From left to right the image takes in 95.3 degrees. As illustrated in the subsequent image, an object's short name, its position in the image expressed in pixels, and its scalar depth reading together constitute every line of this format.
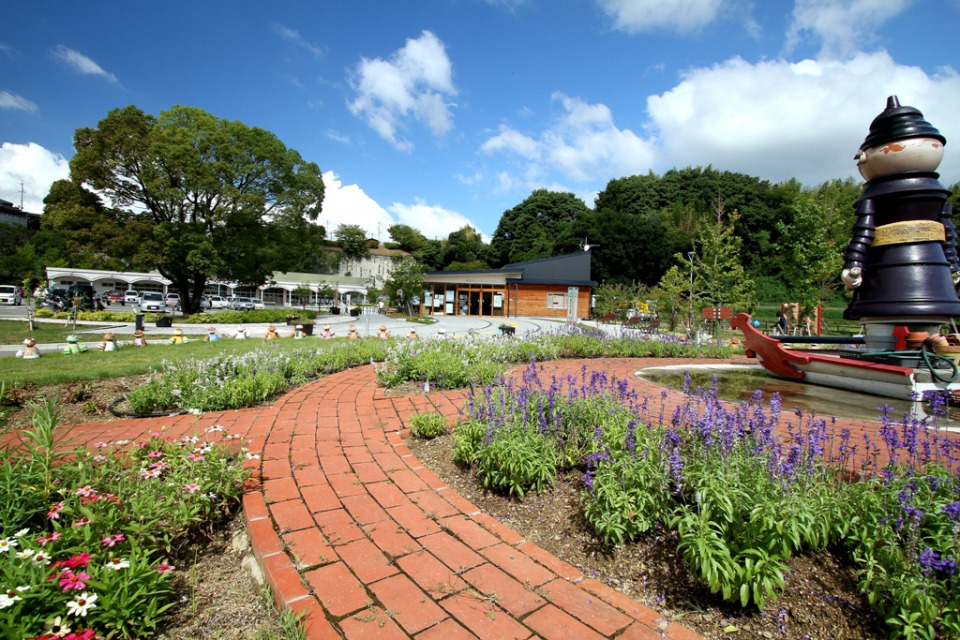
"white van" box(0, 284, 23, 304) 36.12
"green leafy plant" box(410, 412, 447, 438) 3.81
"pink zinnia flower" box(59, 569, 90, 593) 1.58
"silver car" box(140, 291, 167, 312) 28.44
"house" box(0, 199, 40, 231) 61.59
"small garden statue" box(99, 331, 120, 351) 10.17
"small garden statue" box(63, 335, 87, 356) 9.43
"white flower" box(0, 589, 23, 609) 1.42
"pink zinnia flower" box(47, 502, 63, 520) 1.87
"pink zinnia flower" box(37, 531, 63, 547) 1.78
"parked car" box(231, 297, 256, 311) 37.54
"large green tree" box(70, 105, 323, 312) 22.72
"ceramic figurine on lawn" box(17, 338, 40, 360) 8.66
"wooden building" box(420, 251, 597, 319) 34.81
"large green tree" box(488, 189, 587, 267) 55.00
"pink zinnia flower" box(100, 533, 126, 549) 1.85
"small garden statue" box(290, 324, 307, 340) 13.76
